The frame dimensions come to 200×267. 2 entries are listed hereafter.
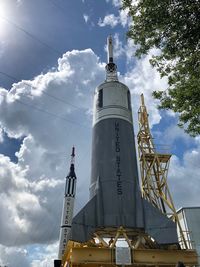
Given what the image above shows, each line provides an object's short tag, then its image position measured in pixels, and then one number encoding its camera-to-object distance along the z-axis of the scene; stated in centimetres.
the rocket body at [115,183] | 1032
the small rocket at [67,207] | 1996
